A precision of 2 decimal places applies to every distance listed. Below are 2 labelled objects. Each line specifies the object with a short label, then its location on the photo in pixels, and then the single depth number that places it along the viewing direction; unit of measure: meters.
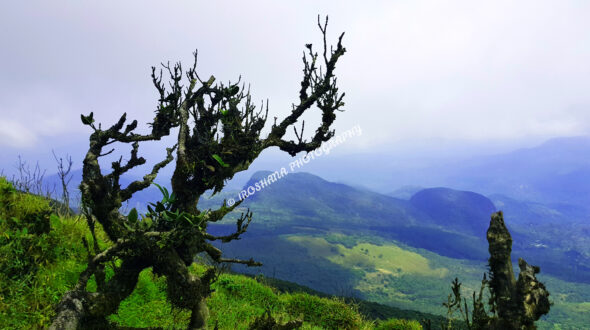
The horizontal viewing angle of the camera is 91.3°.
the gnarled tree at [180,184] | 4.47
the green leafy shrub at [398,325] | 11.98
